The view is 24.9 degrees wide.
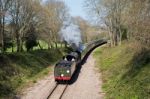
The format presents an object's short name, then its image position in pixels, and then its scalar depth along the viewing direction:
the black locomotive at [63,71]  31.19
